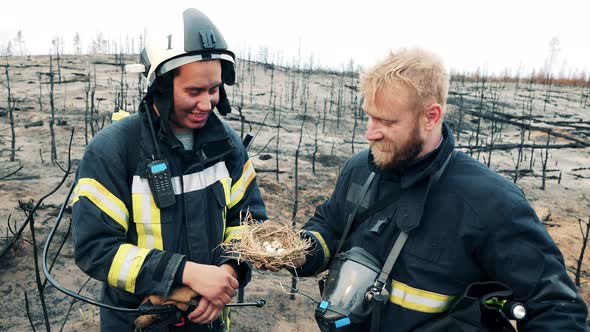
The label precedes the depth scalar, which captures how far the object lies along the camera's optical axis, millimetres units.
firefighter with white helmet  1852
